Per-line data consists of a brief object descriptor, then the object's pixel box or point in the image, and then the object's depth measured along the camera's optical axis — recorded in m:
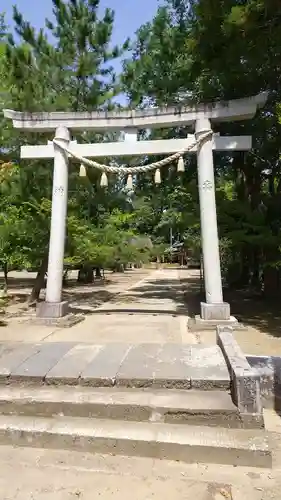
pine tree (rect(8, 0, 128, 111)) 10.30
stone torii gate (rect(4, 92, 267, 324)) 7.79
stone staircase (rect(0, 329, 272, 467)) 2.88
